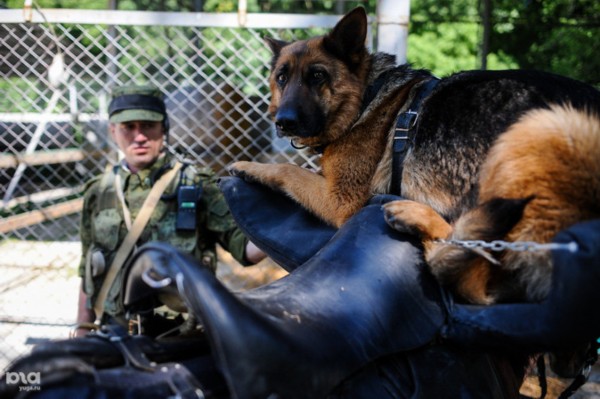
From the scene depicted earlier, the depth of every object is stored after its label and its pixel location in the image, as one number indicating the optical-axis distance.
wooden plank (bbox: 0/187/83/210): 6.30
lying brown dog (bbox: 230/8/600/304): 1.49
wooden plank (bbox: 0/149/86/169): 5.74
